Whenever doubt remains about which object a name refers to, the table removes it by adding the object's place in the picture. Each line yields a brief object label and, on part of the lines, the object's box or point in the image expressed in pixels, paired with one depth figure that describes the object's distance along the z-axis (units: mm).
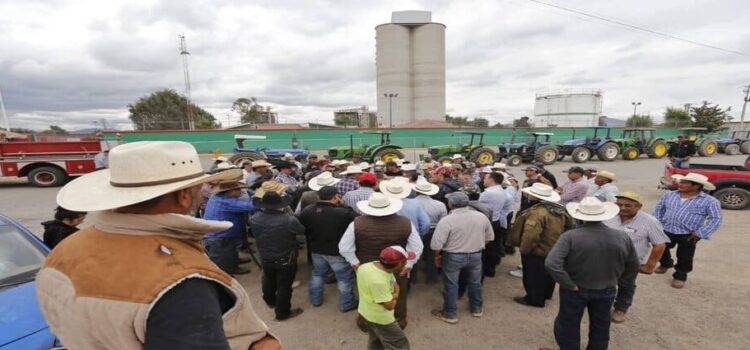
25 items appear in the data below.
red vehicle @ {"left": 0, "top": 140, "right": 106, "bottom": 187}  11617
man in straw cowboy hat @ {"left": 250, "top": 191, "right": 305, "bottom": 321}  3645
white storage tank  59438
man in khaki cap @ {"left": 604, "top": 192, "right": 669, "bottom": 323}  3645
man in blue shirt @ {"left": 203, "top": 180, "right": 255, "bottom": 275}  4305
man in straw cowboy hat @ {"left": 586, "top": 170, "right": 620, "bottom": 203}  5305
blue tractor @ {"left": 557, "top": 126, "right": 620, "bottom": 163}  17672
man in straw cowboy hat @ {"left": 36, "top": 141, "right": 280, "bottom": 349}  953
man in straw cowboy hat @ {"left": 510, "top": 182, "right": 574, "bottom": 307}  3812
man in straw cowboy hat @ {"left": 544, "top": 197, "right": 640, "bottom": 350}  2830
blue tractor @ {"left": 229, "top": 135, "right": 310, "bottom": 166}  12405
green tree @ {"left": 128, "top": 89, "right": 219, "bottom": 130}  44312
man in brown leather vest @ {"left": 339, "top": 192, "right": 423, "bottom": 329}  3500
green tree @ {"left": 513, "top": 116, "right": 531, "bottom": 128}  40406
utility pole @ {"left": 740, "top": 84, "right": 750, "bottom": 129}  32625
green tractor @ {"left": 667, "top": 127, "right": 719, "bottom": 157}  21094
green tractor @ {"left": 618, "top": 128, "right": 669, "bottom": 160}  18827
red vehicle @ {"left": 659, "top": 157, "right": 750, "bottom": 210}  7906
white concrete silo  53094
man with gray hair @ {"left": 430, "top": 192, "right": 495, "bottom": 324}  3635
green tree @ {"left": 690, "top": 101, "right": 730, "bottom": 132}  42000
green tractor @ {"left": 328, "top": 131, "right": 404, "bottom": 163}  14398
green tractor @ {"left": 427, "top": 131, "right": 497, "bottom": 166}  15430
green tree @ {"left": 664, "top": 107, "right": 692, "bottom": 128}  44938
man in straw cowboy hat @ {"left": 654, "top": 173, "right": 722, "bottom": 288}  4246
